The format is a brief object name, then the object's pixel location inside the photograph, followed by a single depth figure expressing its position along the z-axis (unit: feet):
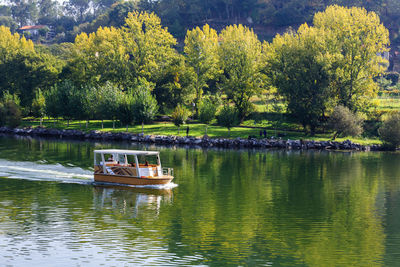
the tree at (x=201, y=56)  352.49
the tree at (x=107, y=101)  331.49
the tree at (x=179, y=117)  310.04
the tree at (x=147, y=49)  373.81
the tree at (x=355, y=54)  304.30
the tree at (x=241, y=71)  341.62
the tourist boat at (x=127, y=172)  155.33
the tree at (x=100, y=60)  372.79
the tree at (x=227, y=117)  306.76
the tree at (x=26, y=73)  400.88
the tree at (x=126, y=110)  327.06
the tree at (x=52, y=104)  349.35
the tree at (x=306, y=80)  299.79
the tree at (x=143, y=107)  321.73
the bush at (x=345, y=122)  282.56
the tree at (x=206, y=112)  315.17
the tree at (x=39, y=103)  374.26
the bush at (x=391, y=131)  271.69
